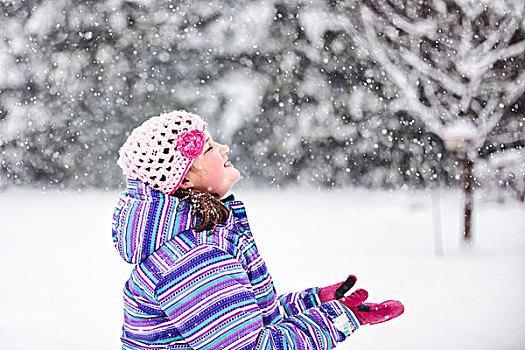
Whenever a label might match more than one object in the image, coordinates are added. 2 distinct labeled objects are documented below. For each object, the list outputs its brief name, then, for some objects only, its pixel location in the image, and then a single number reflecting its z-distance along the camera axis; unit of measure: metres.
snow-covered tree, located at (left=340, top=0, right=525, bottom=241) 9.06
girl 2.46
